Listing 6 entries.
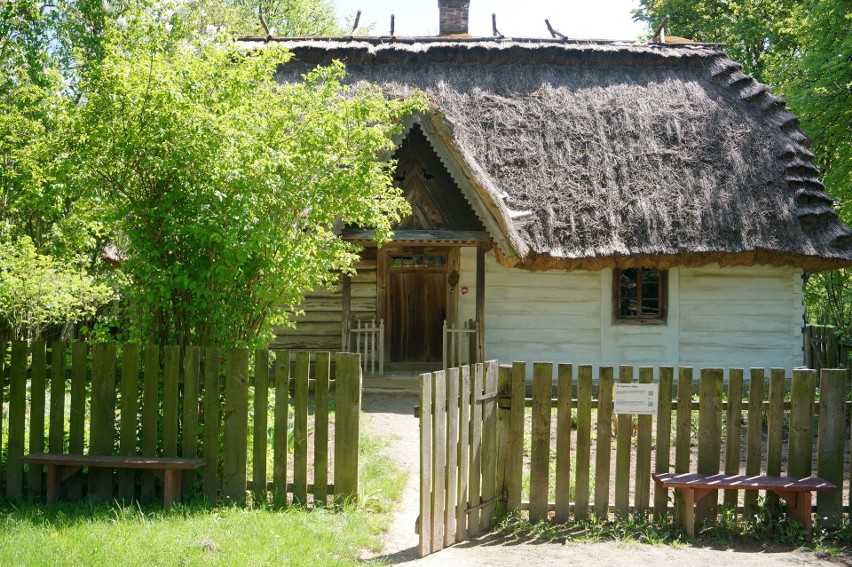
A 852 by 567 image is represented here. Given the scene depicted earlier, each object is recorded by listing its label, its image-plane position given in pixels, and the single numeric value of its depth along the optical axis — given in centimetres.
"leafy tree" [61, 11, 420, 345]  654
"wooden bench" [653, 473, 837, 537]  616
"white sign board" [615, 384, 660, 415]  638
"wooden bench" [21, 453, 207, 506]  655
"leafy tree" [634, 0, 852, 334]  1758
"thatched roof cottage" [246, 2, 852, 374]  1409
